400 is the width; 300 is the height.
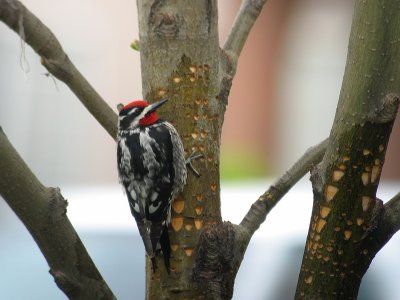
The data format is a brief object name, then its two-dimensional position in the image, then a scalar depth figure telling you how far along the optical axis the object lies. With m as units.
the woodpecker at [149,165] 6.19
